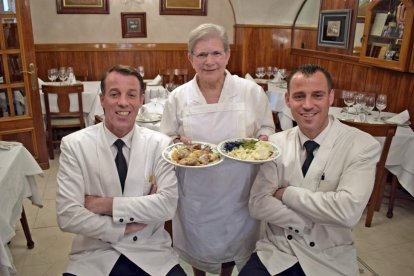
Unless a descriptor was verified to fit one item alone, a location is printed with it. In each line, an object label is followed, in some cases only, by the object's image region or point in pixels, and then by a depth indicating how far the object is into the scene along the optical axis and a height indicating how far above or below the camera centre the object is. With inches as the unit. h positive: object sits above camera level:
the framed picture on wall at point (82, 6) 215.9 +17.1
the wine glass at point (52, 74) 187.6 -20.0
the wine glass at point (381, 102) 133.9 -22.2
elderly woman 71.6 -24.6
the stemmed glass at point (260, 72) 222.1 -20.1
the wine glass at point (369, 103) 136.6 -23.1
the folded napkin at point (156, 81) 196.5 -24.1
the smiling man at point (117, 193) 58.6 -25.9
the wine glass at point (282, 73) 210.8 -19.7
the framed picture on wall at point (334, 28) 188.2 +6.3
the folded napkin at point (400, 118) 129.1 -27.3
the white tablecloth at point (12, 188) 69.2 -34.5
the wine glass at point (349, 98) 141.5 -22.4
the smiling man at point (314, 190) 57.4 -24.3
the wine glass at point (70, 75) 189.7 -20.6
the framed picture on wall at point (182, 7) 232.2 +19.0
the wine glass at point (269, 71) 223.3 -19.7
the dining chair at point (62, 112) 163.0 -35.2
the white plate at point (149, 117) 125.6 -28.0
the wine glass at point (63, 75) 190.2 -20.6
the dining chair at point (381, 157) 106.9 -35.5
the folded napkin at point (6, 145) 88.9 -27.1
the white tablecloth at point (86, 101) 171.0 -30.9
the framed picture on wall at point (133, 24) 228.7 +7.4
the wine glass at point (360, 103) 139.0 -23.7
